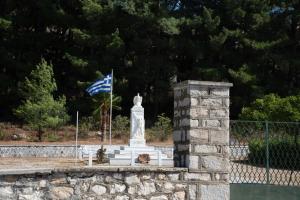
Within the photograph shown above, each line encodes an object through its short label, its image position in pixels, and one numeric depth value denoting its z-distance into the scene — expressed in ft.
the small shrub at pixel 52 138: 86.88
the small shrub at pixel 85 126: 91.27
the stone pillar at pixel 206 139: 22.27
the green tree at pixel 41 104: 87.49
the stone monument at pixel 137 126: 57.00
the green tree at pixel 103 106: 90.09
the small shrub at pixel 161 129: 88.84
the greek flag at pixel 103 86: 66.59
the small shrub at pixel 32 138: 87.79
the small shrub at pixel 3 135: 89.16
